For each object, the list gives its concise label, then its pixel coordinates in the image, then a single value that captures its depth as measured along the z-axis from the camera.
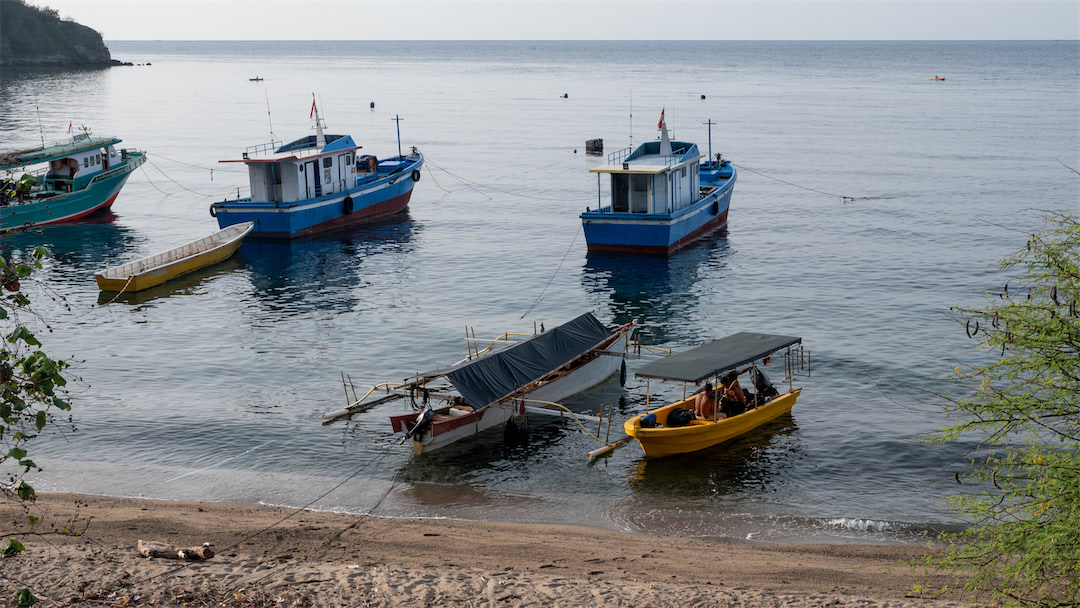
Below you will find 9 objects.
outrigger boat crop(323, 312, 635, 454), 22.69
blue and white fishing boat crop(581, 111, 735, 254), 43.84
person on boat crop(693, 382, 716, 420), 23.16
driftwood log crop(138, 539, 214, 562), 16.25
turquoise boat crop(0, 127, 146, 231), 50.88
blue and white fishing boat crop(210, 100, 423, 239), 49.09
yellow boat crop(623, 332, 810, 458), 22.19
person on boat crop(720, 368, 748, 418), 23.91
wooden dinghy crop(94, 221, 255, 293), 39.44
